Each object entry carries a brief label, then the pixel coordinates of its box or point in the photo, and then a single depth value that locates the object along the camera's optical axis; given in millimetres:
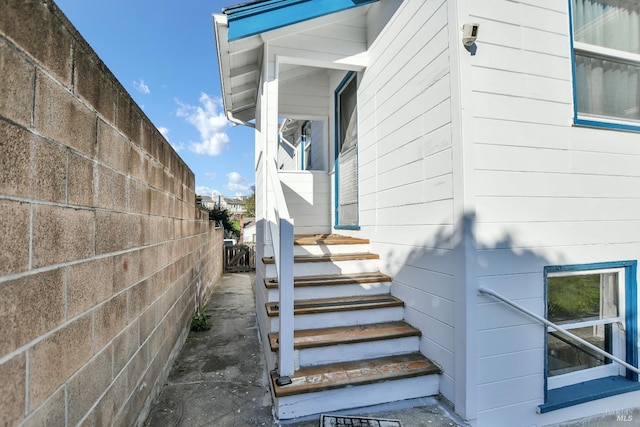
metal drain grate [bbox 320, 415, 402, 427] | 2021
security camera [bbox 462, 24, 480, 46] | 2027
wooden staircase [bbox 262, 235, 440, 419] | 2146
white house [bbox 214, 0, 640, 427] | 2092
